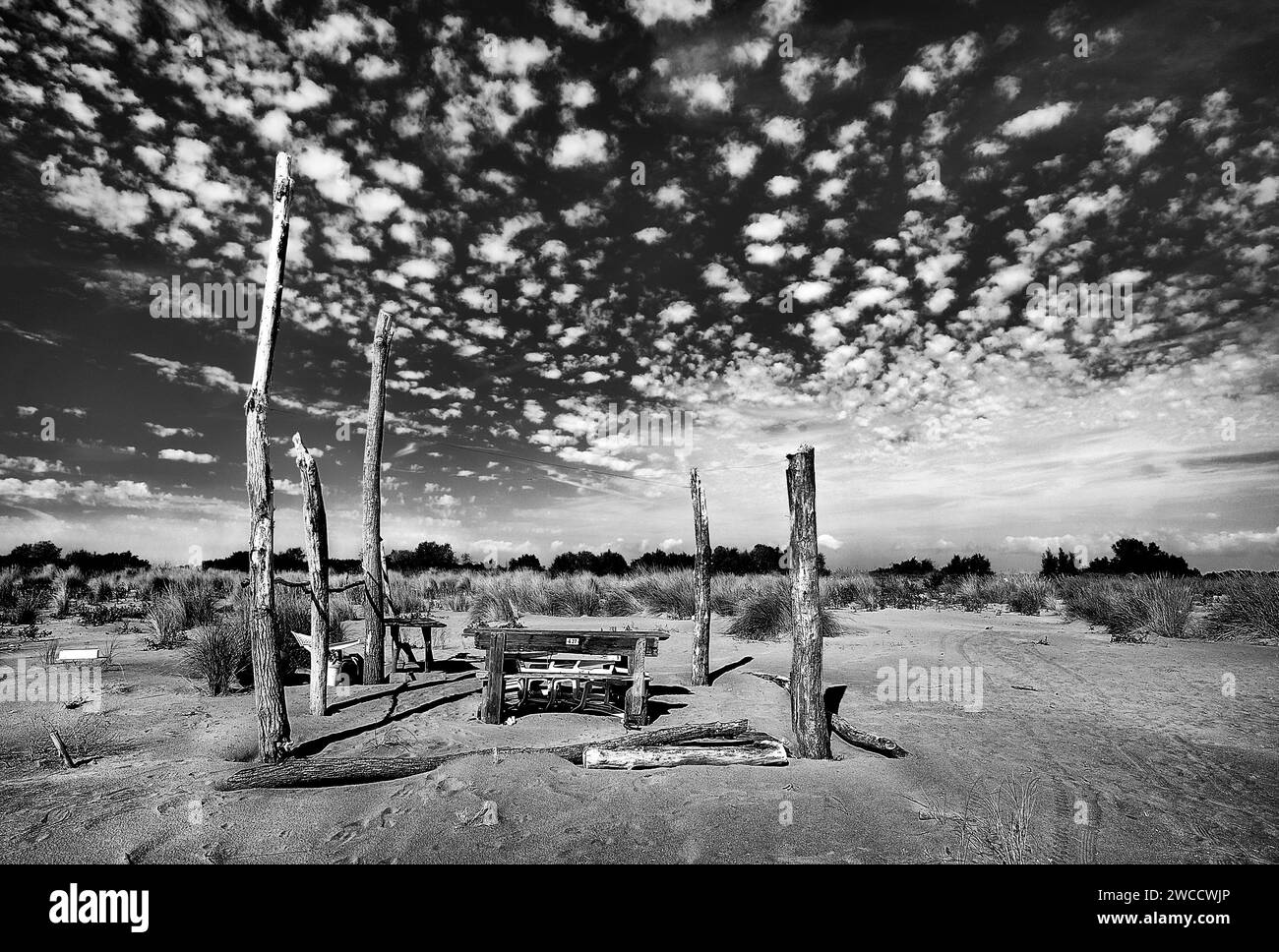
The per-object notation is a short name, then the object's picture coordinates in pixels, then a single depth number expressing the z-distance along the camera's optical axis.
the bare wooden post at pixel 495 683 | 8.26
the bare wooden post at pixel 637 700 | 8.09
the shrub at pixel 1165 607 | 15.91
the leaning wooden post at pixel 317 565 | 8.40
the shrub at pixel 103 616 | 16.89
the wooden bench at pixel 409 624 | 10.50
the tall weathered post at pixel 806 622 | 6.79
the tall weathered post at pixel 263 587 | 6.40
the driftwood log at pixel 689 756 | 6.24
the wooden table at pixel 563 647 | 8.16
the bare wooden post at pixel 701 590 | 11.25
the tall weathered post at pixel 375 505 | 10.64
